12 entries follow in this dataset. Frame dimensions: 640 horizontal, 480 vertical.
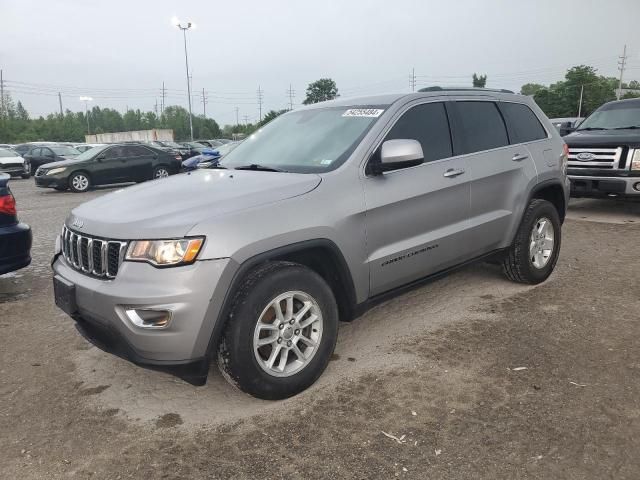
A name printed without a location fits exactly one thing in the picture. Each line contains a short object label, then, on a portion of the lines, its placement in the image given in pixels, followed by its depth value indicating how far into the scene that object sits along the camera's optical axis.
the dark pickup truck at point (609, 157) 7.90
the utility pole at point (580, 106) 69.62
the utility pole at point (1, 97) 92.38
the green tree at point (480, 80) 79.35
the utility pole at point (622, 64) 91.24
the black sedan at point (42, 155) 23.45
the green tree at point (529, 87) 115.44
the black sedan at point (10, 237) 4.76
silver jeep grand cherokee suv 2.66
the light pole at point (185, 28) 39.56
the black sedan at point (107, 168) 15.65
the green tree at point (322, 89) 93.94
